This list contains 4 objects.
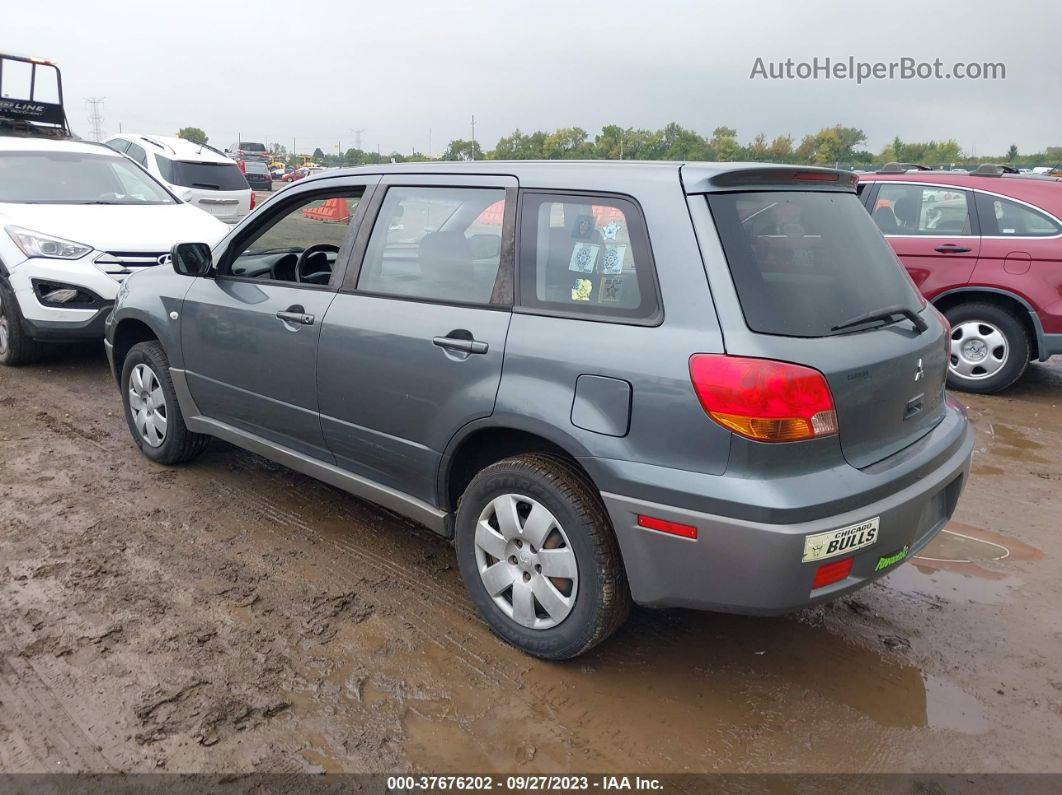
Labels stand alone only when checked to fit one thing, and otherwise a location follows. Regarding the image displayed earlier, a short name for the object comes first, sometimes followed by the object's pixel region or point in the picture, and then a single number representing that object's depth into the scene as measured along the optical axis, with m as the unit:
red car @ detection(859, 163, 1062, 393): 6.54
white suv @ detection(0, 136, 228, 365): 6.42
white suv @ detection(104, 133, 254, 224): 13.33
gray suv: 2.49
